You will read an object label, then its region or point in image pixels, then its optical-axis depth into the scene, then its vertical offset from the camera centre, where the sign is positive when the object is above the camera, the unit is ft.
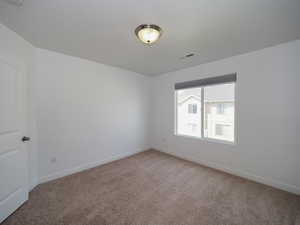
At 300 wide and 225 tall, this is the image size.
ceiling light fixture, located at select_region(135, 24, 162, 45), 5.41 +3.35
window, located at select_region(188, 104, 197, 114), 11.53 +0.22
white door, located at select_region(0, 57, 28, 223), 5.26 -1.36
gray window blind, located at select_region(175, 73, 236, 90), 8.98 +2.30
